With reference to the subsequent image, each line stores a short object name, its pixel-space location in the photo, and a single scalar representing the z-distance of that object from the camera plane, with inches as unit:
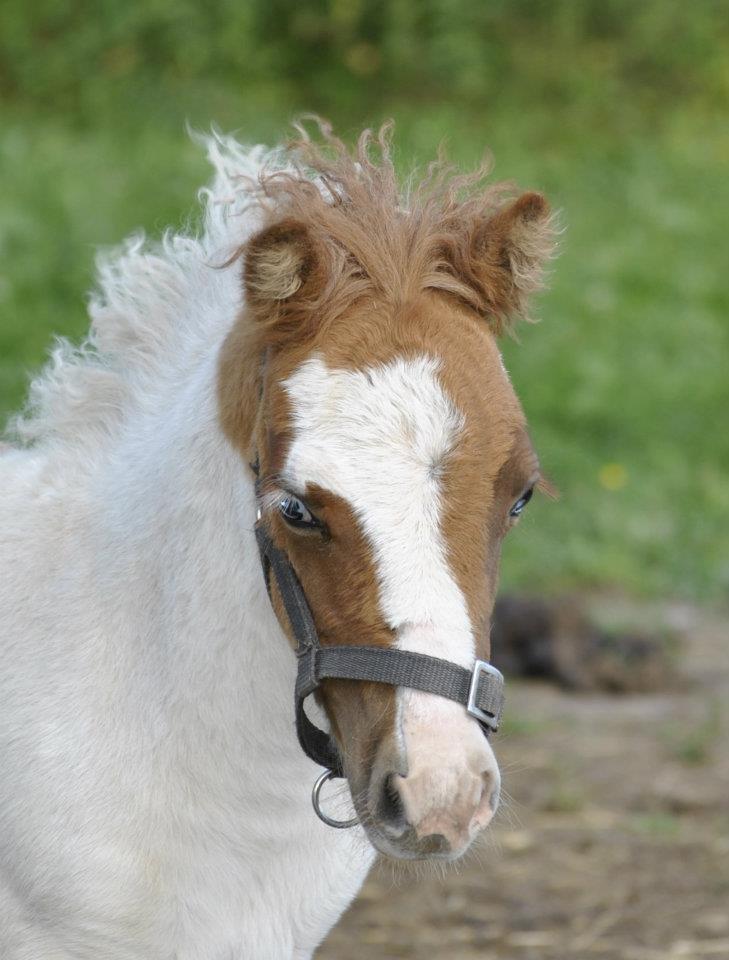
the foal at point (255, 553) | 175.2
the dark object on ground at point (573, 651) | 475.2
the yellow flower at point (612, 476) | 623.5
